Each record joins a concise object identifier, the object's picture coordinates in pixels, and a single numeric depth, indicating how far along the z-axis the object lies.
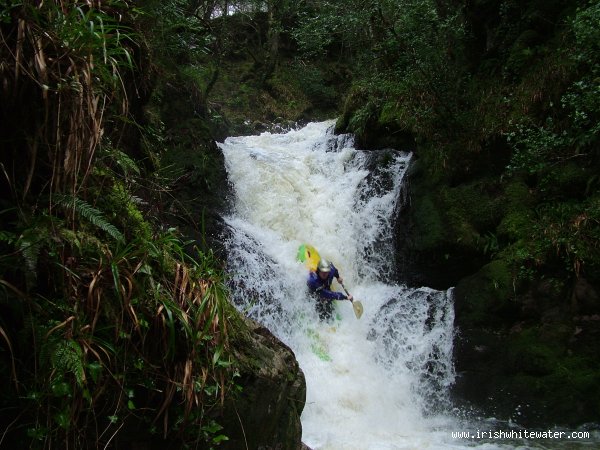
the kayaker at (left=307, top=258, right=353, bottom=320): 7.34
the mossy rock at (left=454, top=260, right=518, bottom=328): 6.35
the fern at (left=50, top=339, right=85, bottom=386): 1.97
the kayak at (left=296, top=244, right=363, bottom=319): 7.95
